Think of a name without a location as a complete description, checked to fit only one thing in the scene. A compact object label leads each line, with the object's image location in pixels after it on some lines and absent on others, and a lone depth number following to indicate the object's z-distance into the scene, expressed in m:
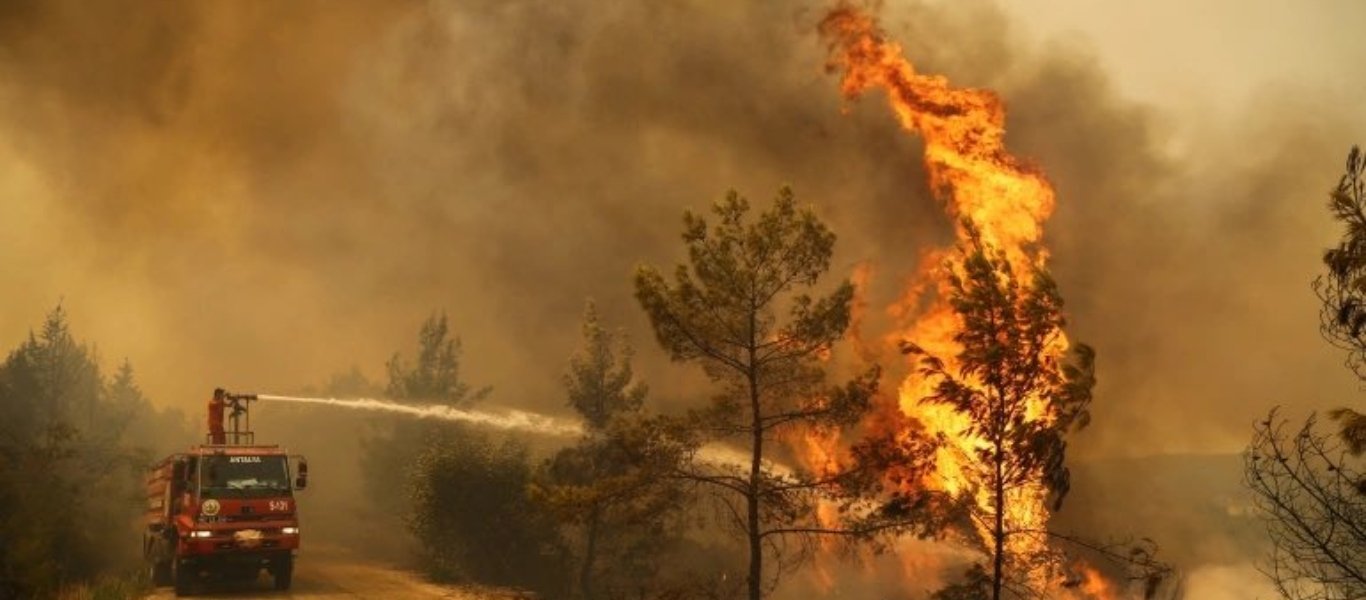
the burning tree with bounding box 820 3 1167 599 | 12.35
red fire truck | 21.50
